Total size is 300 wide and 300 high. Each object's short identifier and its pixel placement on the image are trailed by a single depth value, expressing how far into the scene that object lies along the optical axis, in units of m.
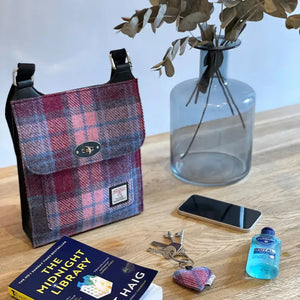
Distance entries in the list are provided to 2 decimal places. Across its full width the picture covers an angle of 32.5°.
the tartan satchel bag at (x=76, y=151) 0.94
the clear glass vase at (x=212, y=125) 1.19
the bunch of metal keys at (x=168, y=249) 0.99
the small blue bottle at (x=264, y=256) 0.92
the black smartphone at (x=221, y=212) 1.08
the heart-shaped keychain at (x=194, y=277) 0.89
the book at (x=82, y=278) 0.84
